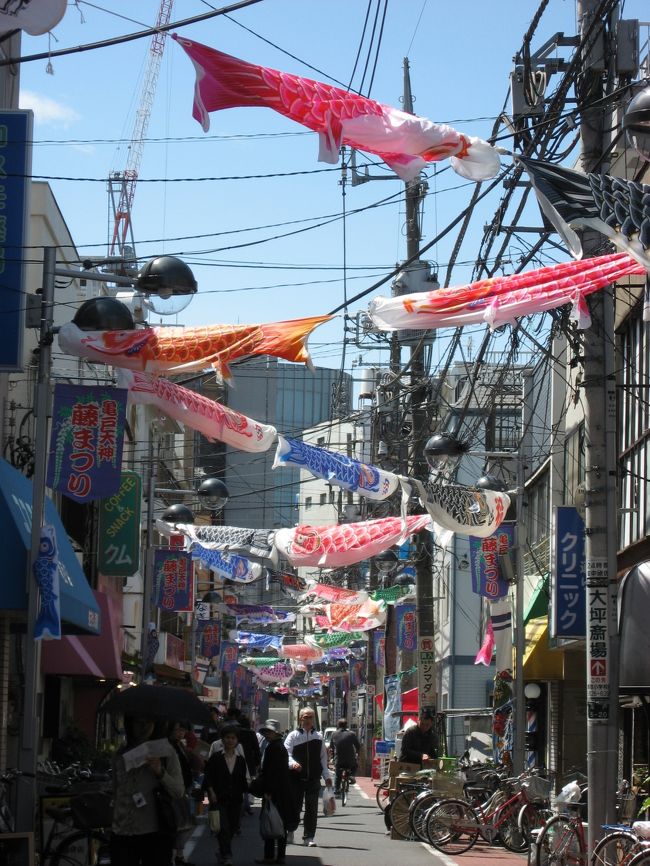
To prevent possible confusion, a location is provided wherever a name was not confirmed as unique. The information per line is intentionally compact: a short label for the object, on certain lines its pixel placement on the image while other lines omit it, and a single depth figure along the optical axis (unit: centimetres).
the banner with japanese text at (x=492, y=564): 2703
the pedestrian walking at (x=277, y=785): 1752
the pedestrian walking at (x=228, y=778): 1731
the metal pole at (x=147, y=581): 3119
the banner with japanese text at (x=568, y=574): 1955
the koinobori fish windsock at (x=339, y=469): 2078
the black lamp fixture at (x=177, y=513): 3244
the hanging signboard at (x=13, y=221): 1541
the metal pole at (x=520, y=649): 2395
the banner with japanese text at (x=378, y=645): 4947
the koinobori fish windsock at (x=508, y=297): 1252
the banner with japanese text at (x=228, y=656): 6569
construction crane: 5234
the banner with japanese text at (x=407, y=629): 3747
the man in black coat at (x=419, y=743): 2300
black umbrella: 1338
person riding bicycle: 3271
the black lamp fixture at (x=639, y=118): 1021
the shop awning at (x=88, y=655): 2164
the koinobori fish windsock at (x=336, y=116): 1082
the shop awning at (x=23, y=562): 1505
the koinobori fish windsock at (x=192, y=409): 1697
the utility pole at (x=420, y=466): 2672
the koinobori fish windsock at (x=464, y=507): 2222
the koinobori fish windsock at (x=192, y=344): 1534
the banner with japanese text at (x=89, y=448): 1723
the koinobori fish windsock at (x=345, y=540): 2431
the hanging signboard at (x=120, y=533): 2686
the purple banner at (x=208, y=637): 5716
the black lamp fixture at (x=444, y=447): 2230
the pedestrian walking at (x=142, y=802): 1188
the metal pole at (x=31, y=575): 1384
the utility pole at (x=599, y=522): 1418
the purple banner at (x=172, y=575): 3712
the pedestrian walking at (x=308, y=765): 2019
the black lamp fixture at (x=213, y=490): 2720
